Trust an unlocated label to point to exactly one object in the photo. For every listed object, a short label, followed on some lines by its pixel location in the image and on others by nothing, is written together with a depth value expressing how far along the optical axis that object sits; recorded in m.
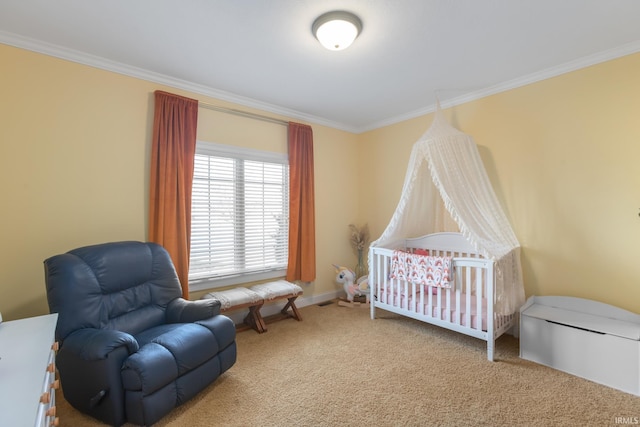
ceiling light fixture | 1.98
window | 3.22
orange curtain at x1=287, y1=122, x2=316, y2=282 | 3.84
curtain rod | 3.22
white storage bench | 2.11
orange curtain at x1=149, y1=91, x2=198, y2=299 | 2.84
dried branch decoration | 4.56
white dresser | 0.92
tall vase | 4.59
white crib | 2.56
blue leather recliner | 1.74
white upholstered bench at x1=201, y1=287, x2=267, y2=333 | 2.97
